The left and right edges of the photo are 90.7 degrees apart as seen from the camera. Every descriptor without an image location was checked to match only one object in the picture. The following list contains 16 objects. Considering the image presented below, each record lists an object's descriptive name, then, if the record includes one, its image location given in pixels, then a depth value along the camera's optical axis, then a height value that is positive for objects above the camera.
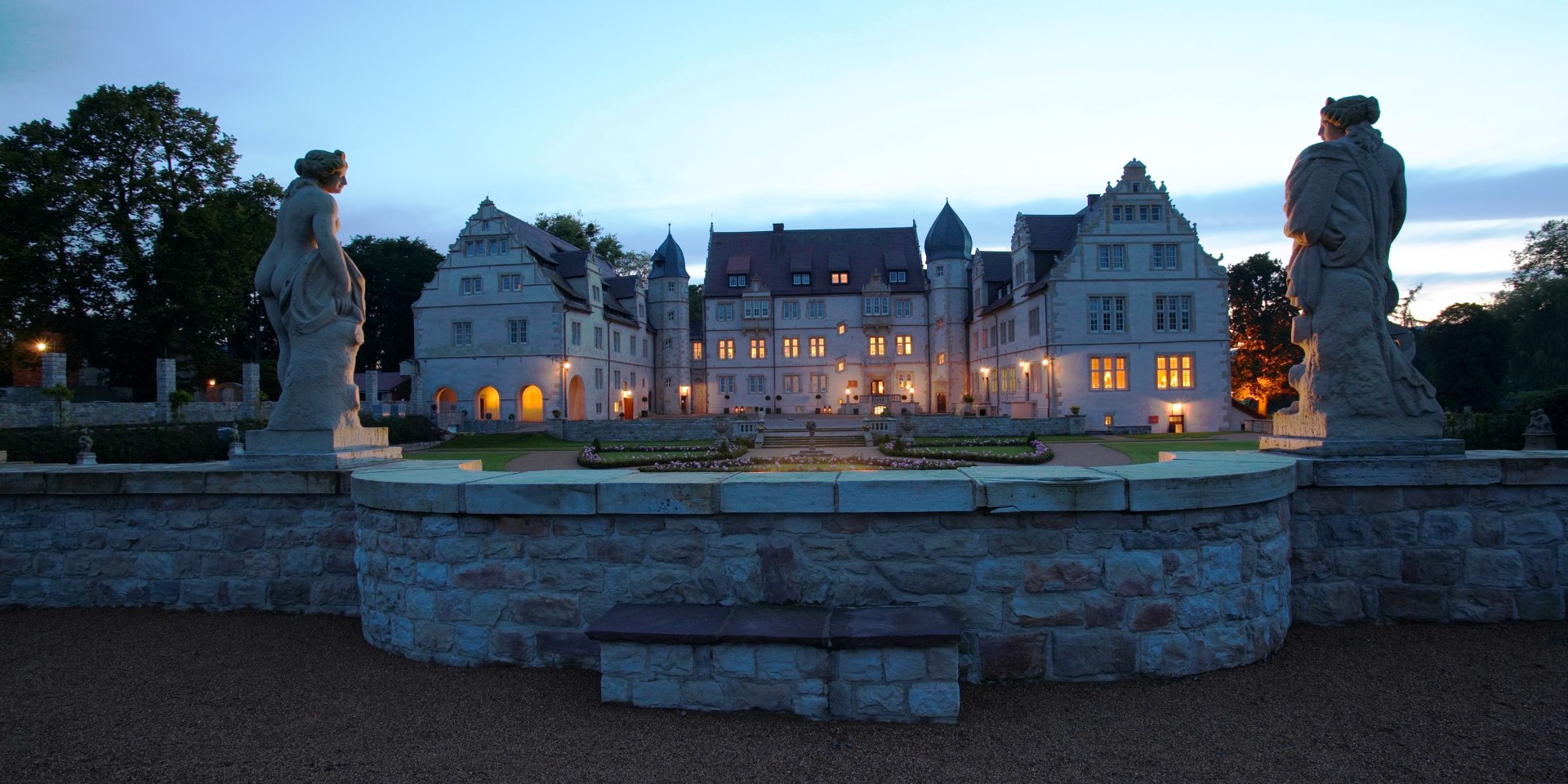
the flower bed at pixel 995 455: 20.53 -1.68
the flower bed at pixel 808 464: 18.88 -1.72
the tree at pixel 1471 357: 38.09 +1.43
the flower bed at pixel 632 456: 21.77 -1.68
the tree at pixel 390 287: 54.31 +8.36
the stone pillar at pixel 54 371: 24.31 +1.31
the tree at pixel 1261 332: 47.41 +3.51
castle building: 37.31 +4.24
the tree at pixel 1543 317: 40.62 +3.62
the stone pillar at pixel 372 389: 35.97 +0.83
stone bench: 4.45 -1.55
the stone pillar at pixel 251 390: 30.50 +0.76
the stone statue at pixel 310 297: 7.11 +1.02
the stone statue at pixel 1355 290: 6.39 +0.82
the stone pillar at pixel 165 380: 27.36 +1.09
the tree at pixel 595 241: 59.88 +13.40
